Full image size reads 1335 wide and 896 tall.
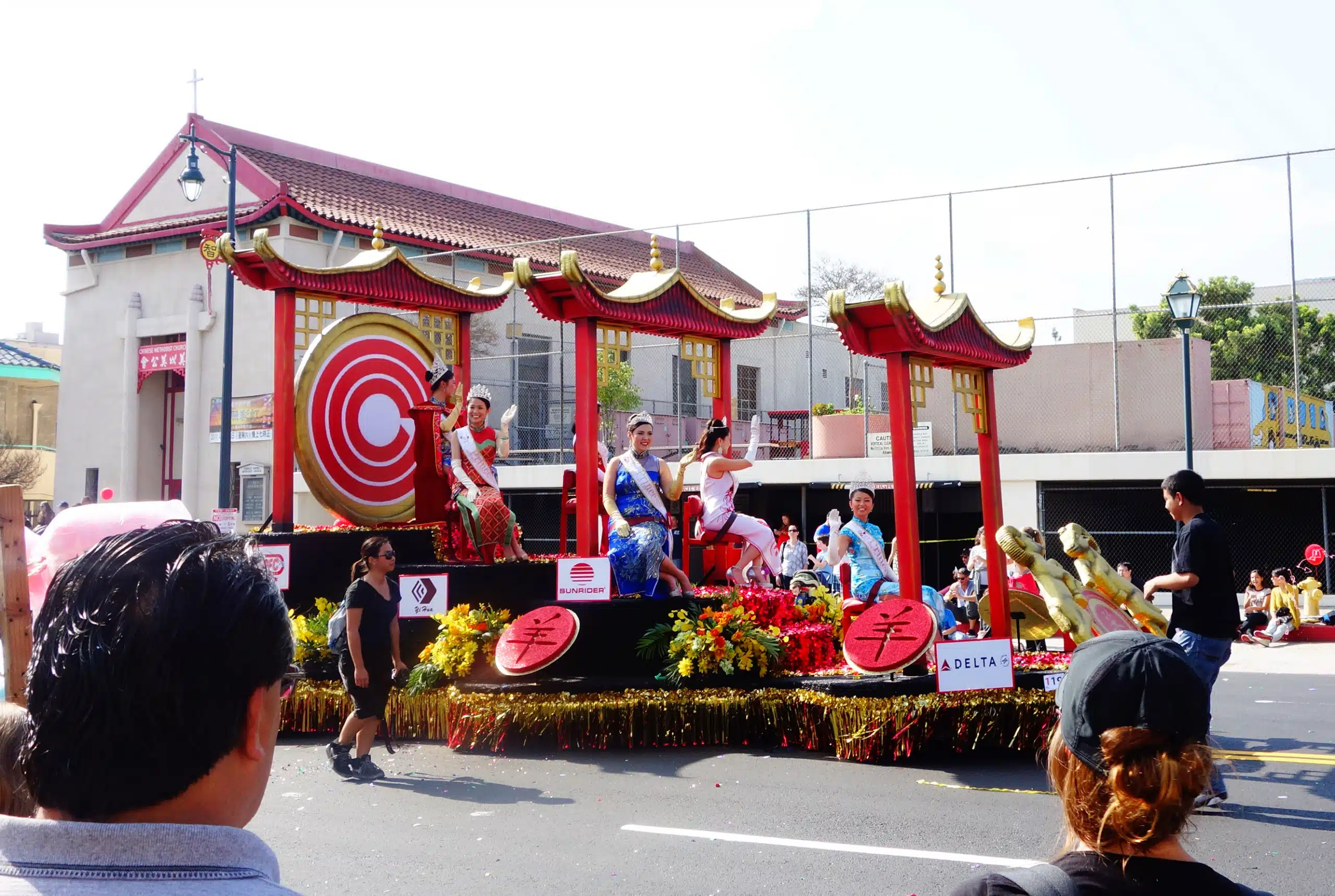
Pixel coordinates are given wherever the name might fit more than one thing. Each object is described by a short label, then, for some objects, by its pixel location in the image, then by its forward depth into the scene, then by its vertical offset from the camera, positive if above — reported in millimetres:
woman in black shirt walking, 7793 -1016
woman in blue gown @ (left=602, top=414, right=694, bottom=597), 9719 -75
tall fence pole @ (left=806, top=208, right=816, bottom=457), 20859 +2398
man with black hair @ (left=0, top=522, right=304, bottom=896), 1276 -243
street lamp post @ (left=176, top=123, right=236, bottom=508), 18016 +2753
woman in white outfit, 10430 +69
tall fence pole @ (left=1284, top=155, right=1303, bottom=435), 17384 +3453
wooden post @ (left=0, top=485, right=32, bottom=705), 3312 -241
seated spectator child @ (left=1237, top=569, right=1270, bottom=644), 16578 -1490
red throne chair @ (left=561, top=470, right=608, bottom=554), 10625 +35
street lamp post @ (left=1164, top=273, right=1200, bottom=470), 13453 +2353
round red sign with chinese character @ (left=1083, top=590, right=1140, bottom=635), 8133 -781
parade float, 8180 -652
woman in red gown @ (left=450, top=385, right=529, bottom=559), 10266 +191
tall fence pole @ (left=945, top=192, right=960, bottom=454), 19672 +1678
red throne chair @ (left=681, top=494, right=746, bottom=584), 10883 -331
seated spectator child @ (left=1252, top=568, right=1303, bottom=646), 16438 -1454
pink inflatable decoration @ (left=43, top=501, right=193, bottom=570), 4699 -57
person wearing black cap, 1740 -419
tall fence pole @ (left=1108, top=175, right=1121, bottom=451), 18875 +1748
